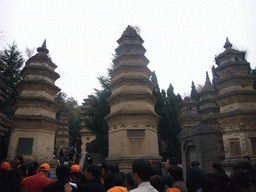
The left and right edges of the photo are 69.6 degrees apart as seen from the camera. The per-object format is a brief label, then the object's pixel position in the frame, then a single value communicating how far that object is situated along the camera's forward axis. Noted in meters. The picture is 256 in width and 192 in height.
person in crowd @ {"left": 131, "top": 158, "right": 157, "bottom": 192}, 2.66
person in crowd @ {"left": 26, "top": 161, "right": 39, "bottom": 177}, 4.78
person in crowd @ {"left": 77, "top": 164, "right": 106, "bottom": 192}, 2.93
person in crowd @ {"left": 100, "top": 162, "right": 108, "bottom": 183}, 4.91
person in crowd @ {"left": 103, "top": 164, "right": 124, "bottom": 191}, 3.46
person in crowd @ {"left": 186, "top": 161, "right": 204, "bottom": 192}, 4.80
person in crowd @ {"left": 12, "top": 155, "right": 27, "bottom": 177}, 5.62
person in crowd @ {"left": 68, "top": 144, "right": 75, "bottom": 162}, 16.52
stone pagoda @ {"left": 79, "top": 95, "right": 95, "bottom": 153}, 30.89
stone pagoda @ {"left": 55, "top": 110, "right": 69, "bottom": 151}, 26.50
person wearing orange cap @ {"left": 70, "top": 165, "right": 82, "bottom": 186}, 4.63
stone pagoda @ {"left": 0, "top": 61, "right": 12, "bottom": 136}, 6.98
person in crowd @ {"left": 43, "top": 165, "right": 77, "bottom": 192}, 3.21
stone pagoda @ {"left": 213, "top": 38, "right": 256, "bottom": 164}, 11.66
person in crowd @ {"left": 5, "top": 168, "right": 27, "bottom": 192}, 2.92
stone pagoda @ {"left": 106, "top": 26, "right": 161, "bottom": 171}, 13.22
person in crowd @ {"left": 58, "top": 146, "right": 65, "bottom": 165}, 14.13
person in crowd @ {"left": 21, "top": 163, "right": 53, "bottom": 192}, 3.64
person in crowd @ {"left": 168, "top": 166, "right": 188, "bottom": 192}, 3.60
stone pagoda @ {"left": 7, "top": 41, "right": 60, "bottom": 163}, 12.66
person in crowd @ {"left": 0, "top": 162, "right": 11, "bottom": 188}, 2.97
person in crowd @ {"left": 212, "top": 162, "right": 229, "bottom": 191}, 2.92
